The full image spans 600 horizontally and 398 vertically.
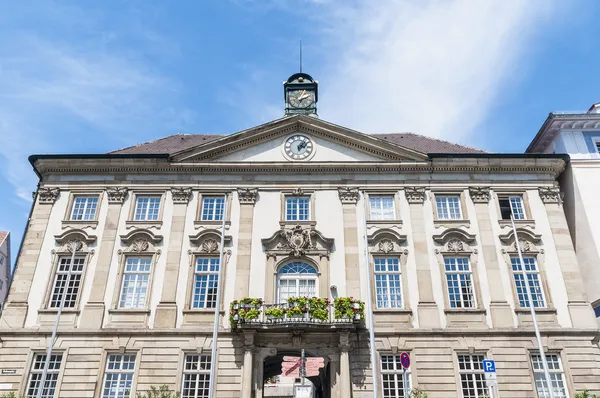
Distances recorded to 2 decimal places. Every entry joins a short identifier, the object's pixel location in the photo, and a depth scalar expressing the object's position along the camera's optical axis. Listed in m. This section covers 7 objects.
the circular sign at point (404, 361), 19.67
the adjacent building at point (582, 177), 26.53
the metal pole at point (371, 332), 21.61
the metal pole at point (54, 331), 21.59
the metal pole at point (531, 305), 21.16
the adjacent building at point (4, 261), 48.62
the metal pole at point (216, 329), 21.88
